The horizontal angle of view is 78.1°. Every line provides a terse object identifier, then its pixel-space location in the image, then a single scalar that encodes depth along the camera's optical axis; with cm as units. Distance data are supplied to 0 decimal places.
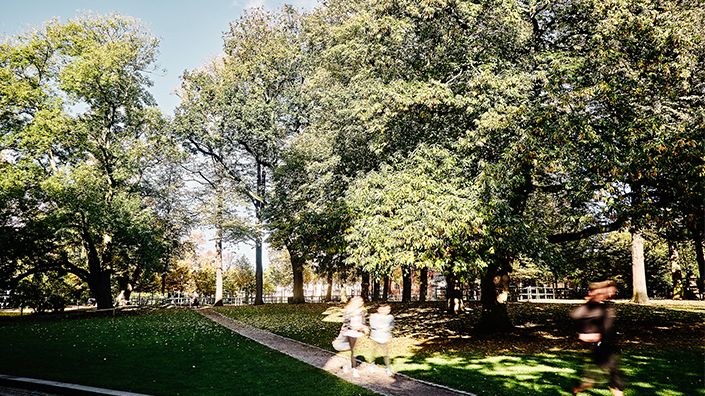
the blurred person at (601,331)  714
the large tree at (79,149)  2744
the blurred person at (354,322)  1062
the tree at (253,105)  3688
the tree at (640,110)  1112
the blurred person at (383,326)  1043
